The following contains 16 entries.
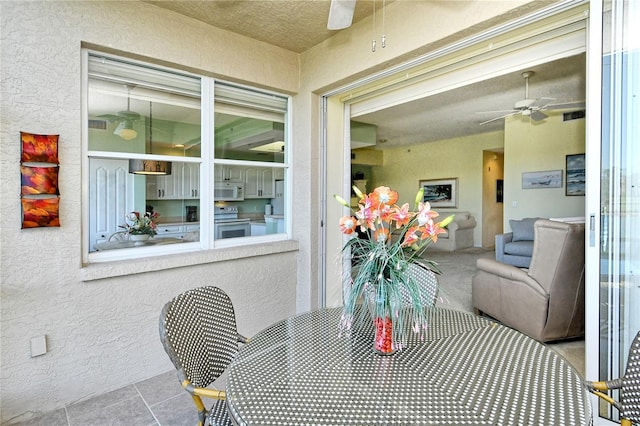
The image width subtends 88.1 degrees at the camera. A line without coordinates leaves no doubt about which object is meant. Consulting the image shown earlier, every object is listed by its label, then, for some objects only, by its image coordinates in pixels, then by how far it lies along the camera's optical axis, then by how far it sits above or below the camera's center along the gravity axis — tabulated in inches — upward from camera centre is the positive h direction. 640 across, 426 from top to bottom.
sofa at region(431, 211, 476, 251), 330.4 -26.6
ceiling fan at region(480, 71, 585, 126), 176.4 +57.1
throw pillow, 226.5 -15.0
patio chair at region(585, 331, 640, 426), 45.7 -25.3
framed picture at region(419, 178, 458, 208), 365.1 +18.4
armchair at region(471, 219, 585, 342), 109.5 -27.4
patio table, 35.5 -21.9
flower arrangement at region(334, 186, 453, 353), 47.6 -6.7
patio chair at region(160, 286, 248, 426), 50.6 -22.9
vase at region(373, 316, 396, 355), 49.0 -19.2
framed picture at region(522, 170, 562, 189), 245.8 +22.1
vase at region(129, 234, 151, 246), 103.5 -9.5
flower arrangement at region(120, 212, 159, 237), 102.5 -5.0
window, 96.9 +16.4
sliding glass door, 65.4 +4.0
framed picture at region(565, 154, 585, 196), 234.2 +23.7
